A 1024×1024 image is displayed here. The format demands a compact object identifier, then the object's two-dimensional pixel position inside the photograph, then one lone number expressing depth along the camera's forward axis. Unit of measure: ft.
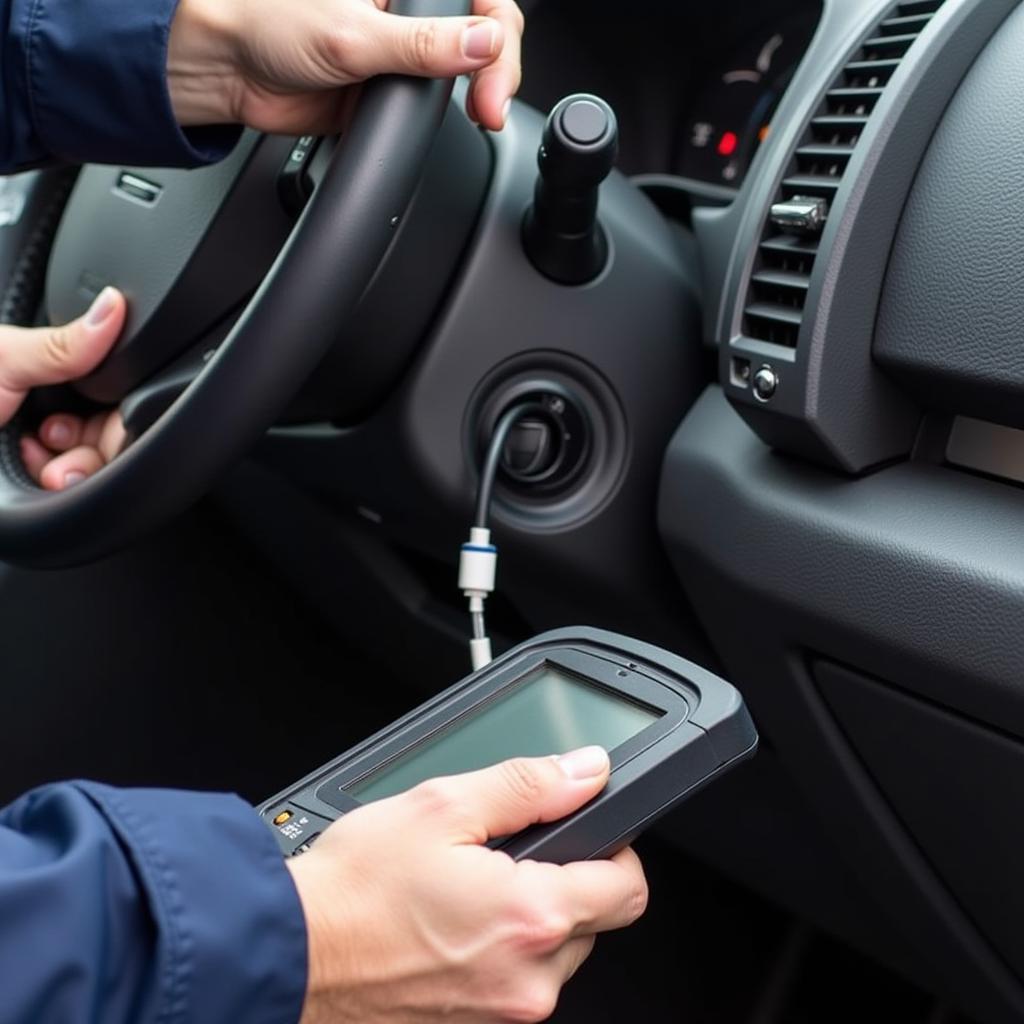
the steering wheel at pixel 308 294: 2.16
